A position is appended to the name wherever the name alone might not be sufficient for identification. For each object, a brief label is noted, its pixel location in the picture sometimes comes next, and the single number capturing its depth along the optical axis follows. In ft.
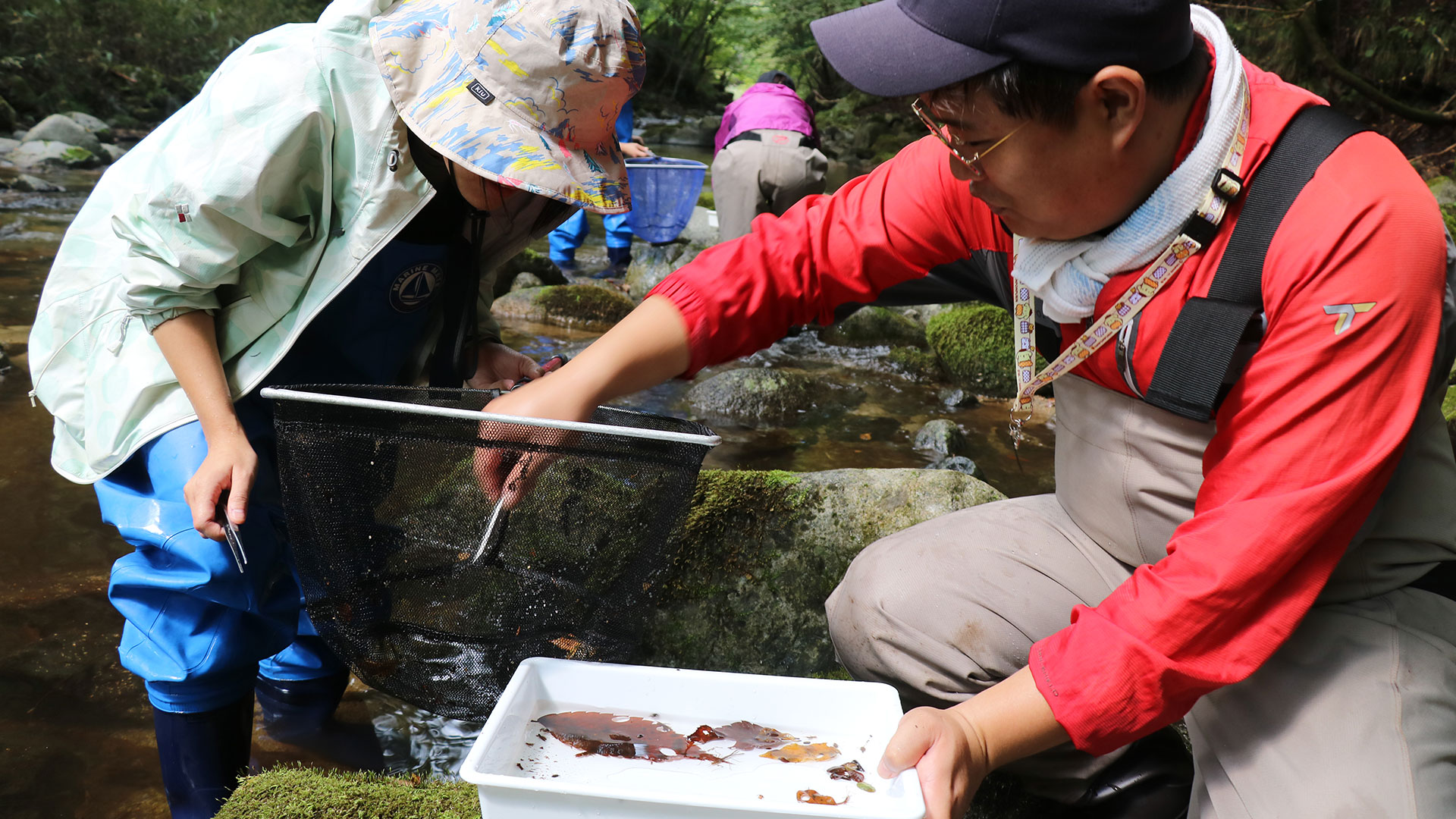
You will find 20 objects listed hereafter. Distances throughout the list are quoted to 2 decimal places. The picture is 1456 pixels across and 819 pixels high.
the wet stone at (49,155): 40.37
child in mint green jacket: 6.28
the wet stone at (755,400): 19.21
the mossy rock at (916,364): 23.12
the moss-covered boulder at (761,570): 8.80
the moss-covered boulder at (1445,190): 26.76
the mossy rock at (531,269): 27.07
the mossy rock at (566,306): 25.20
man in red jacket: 5.03
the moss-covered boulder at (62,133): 43.60
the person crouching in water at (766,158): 26.63
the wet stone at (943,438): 18.07
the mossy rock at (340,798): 6.25
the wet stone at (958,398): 21.33
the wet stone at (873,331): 25.25
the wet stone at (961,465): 17.11
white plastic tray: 4.33
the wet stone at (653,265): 30.22
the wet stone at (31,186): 35.17
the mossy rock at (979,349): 22.24
